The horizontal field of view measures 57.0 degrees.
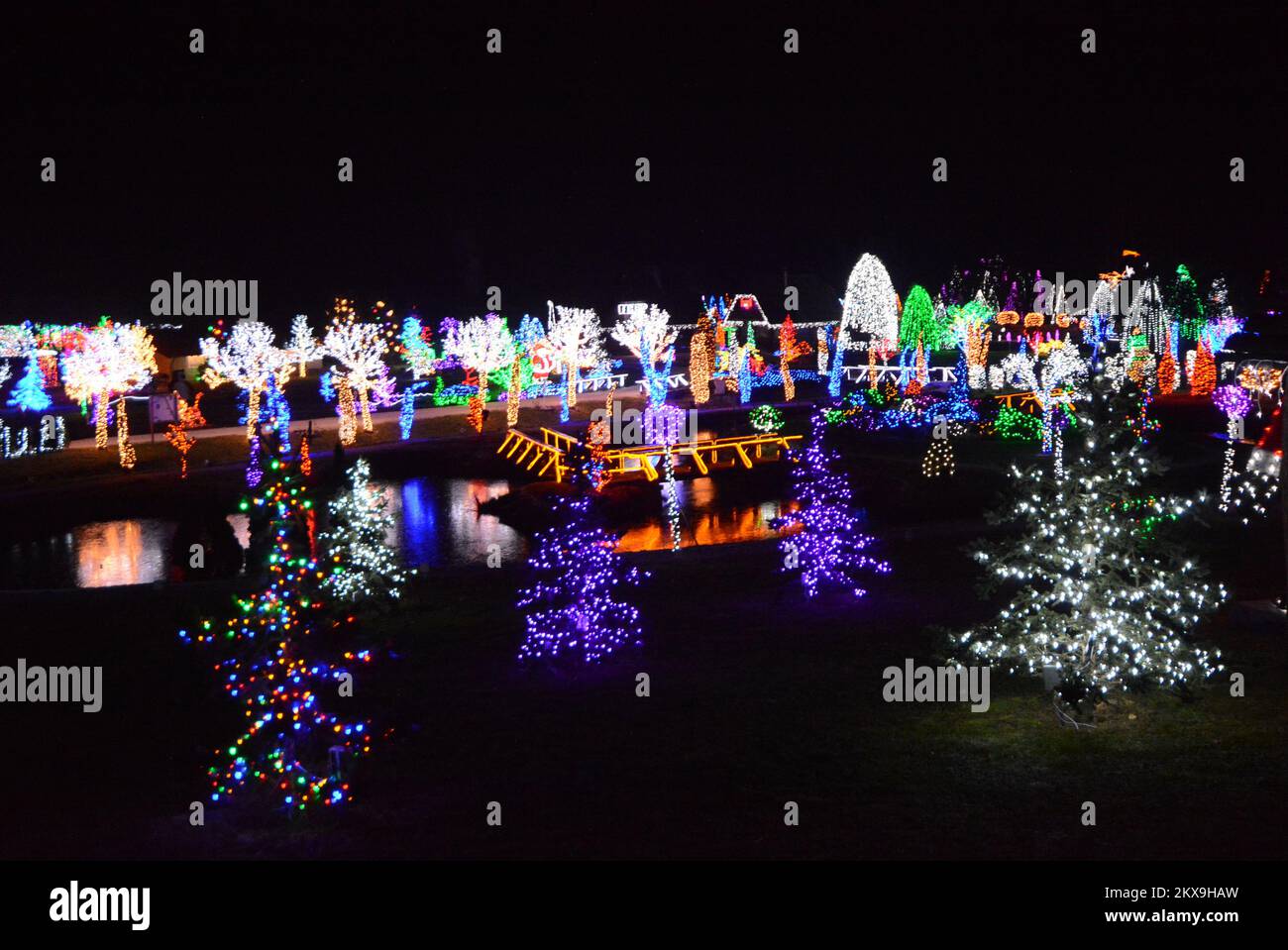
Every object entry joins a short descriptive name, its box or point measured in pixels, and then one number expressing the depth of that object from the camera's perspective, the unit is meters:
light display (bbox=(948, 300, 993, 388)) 39.78
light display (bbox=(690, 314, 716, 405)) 40.94
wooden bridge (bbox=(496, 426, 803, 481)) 25.28
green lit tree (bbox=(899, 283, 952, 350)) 42.94
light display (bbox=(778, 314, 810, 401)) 42.59
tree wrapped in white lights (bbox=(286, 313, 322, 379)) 33.75
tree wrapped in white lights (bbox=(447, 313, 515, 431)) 35.97
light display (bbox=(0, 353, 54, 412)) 37.19
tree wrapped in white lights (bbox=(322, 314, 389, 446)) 32.38
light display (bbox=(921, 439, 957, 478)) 24.95
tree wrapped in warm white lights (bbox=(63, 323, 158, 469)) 29.48
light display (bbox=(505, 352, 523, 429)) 33.66
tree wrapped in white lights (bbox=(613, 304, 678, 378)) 39.22
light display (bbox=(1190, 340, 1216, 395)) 41.28
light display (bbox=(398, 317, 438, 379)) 45.72
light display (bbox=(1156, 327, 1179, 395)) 42.91
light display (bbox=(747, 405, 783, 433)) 29.61
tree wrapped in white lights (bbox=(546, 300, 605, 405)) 38.12
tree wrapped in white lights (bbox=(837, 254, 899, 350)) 41.47
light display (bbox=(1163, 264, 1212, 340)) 47.44
